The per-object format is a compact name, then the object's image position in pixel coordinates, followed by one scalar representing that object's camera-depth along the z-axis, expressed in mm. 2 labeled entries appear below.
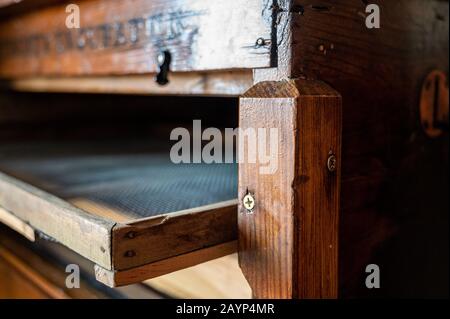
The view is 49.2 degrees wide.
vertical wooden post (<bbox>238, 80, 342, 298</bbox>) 630
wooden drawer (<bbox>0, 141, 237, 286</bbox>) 607
